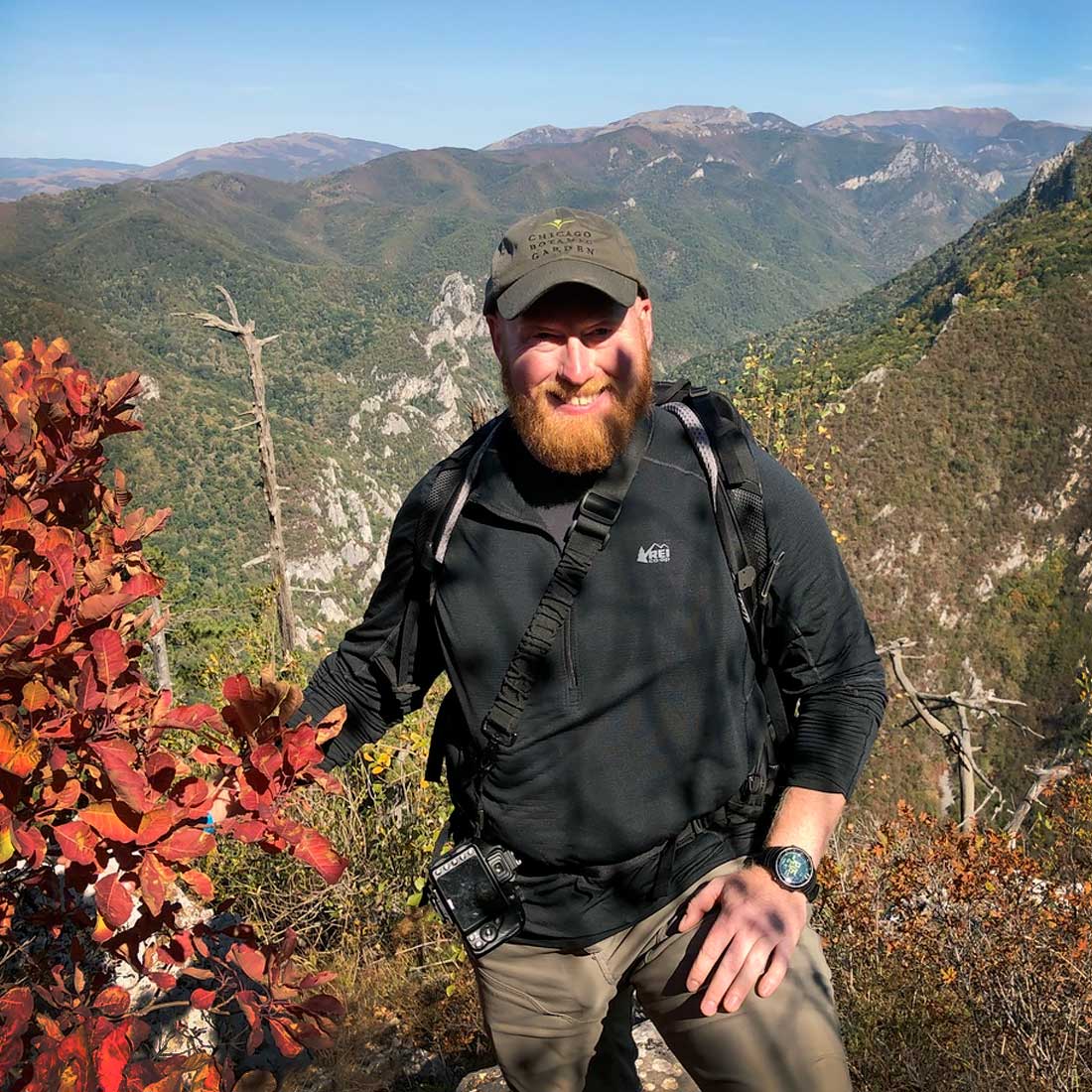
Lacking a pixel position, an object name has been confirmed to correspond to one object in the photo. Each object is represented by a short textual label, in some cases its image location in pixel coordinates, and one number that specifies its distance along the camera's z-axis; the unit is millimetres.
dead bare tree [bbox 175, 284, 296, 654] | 12312
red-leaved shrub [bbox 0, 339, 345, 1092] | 1221
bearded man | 1785
